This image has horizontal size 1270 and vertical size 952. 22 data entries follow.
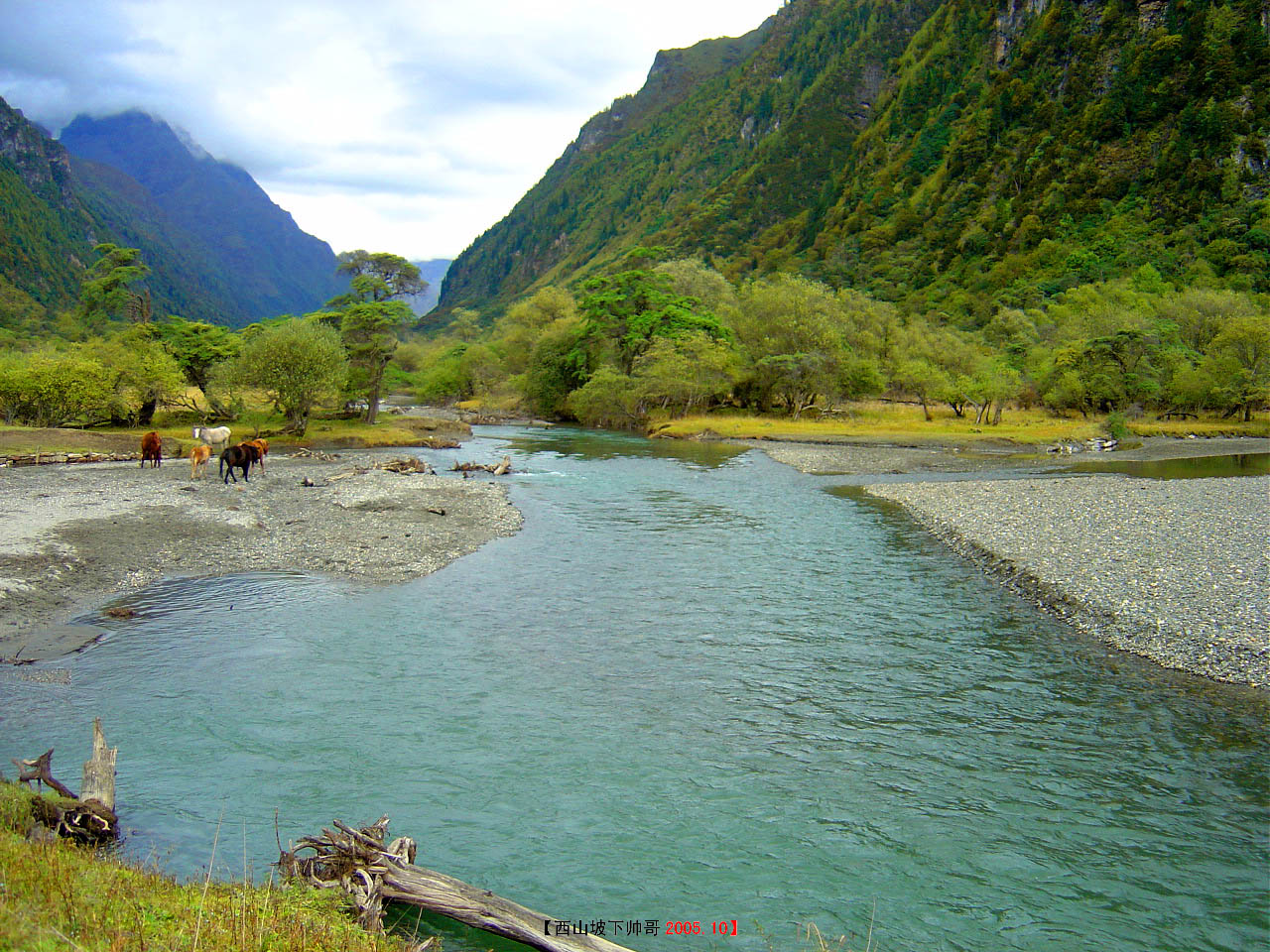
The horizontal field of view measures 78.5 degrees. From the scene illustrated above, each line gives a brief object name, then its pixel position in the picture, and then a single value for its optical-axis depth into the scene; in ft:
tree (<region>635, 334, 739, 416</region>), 266.36
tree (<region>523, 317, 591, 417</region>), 304.30
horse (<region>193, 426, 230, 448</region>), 151.33
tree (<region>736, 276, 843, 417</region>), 273.75
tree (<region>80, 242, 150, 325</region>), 247.50
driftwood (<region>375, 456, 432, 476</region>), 154.29
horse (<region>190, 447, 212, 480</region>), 129.80
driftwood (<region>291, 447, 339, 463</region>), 174.40
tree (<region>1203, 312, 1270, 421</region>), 236.43
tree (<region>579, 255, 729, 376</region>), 284.00
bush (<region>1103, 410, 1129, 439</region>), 224.74
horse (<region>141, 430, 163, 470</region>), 144.97
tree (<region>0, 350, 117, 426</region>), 176.65
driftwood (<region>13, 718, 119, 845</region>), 30.42
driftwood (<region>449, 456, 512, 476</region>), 161.40
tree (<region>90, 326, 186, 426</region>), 191.52
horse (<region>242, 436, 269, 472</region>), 141.32
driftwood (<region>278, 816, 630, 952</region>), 25.72
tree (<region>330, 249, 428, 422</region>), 226.79
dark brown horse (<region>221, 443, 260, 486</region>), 130.21
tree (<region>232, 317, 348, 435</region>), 190.90
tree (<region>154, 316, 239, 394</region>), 215.31
